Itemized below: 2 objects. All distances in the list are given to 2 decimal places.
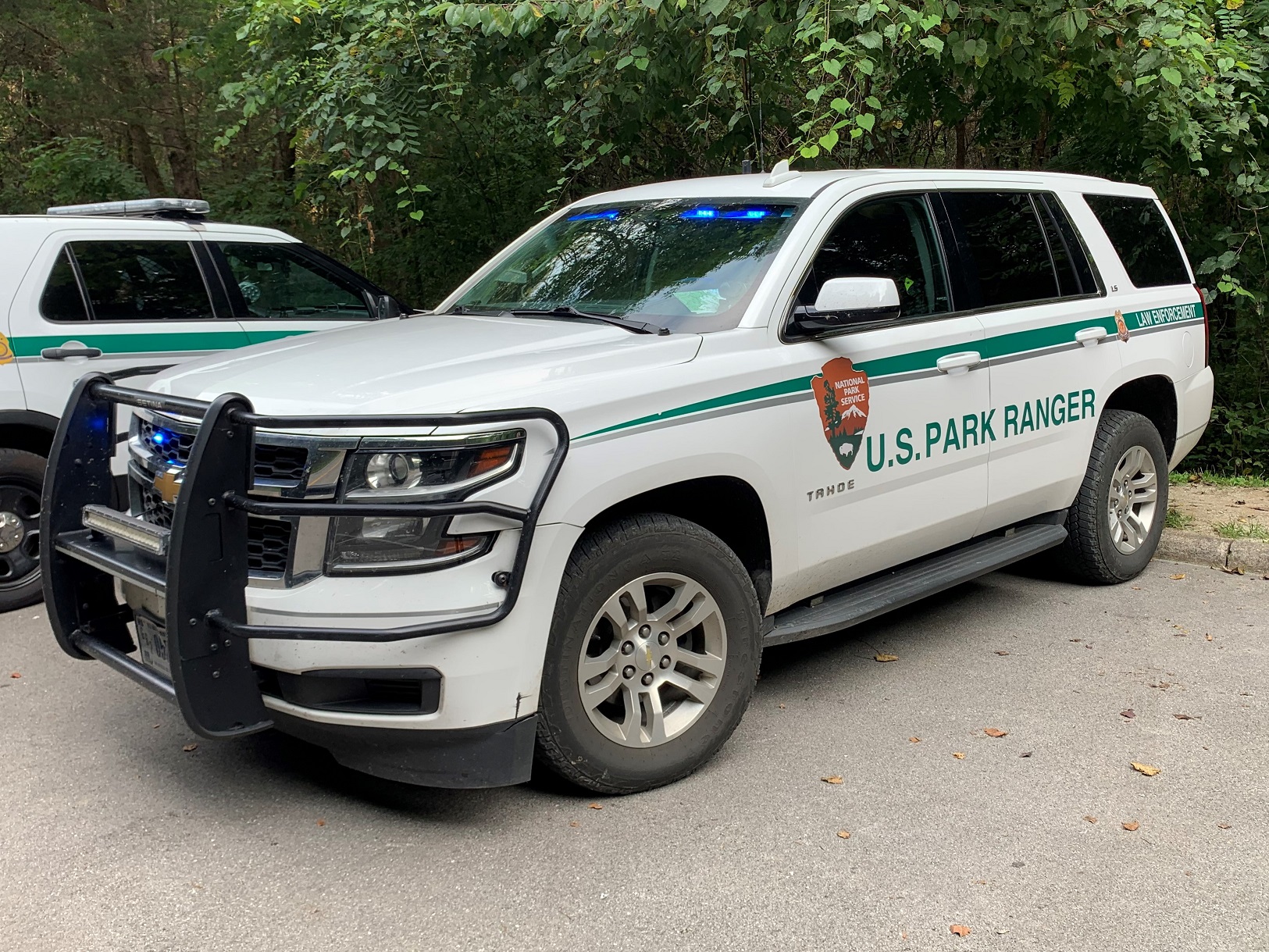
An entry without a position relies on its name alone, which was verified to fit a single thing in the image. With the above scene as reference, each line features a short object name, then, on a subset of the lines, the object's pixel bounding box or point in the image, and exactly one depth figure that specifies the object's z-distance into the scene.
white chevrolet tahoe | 3.16
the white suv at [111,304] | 5.92
